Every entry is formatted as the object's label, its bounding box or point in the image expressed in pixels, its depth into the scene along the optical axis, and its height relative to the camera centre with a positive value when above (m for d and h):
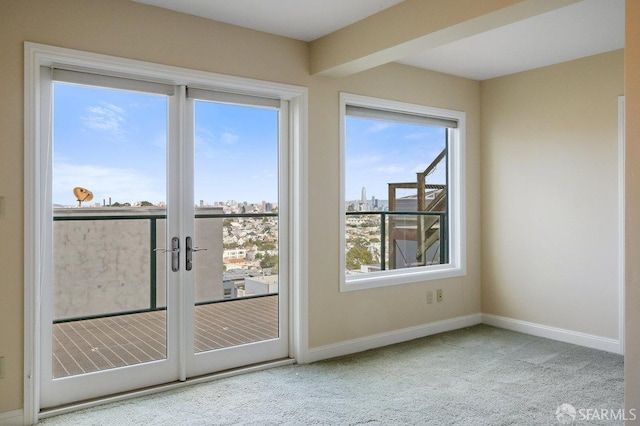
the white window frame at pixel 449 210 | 4.21 +0.06
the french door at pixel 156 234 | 3.12 -0.12
